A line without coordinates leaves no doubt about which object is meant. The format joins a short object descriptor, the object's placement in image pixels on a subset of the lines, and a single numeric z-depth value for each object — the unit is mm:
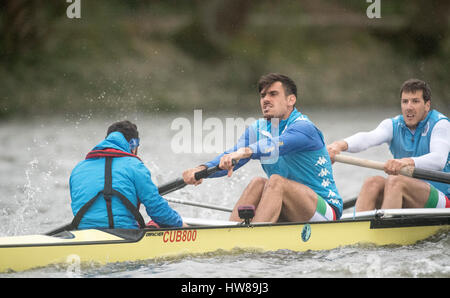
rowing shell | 11234
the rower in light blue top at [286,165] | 12852
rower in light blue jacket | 11656
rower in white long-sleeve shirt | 14180
